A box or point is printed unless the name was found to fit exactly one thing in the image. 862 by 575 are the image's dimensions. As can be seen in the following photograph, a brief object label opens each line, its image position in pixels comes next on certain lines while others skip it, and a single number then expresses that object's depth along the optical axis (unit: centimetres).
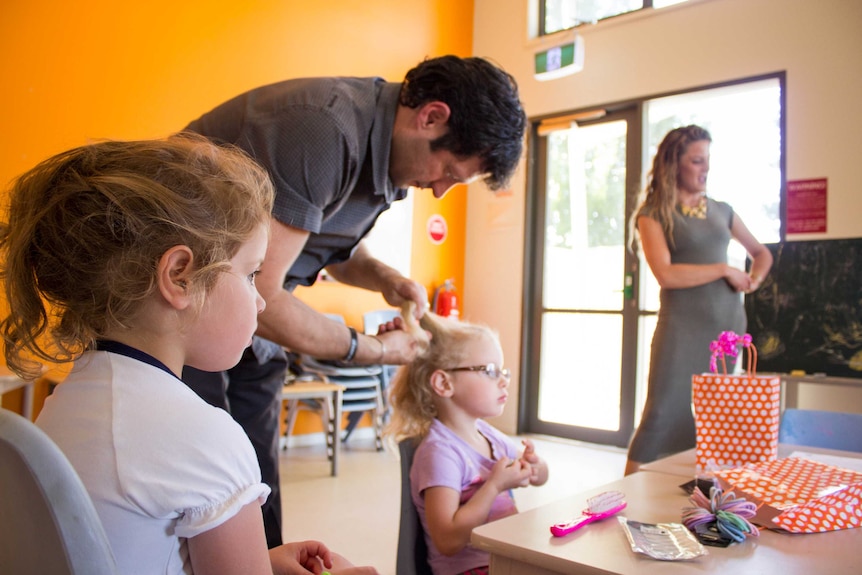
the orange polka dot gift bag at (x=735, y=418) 142
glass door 525
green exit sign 514
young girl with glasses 146
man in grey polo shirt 147
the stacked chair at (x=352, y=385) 456
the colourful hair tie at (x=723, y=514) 100
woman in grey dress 265
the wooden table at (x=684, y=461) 149
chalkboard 313
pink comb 99
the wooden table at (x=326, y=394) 398
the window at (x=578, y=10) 530
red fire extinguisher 578
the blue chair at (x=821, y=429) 198
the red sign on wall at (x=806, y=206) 425
